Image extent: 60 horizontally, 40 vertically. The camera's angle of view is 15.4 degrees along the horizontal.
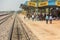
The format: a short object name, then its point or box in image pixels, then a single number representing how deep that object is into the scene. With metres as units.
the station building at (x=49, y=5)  45.09
